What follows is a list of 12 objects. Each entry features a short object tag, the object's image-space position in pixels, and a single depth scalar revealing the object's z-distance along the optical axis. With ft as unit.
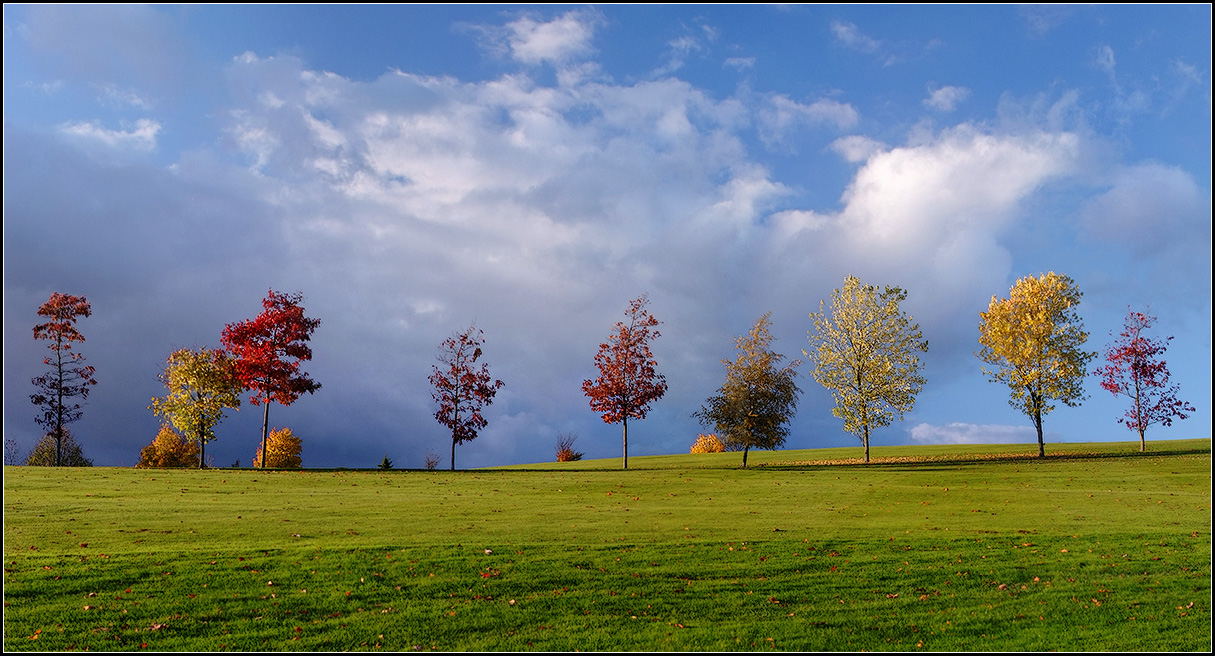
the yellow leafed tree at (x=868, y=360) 156.04
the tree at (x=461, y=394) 160.04
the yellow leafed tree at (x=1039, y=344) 160.86
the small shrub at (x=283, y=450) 170.09
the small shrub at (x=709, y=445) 229.86
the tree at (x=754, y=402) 146.61
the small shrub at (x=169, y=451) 171.12
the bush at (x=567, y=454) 205.26
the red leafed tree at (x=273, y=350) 145.80
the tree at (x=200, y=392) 150.30
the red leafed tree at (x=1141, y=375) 160.25
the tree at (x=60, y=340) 159.43
